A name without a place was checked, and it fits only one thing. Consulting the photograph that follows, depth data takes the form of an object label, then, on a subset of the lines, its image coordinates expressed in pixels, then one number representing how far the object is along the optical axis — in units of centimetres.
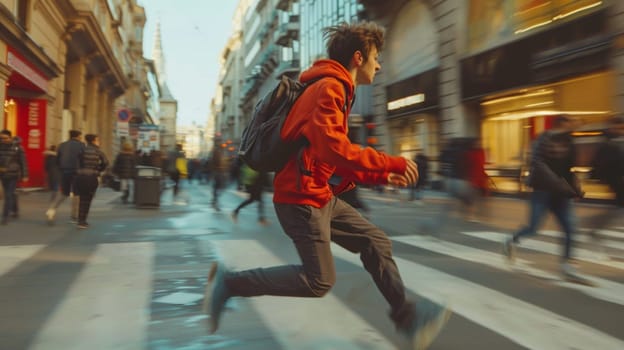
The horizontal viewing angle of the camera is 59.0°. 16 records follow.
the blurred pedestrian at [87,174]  899
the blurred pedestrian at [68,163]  974
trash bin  1339
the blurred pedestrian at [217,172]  1381
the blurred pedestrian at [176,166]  1625
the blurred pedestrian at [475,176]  850
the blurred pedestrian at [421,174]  1732
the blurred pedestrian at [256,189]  1031
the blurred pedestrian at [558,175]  534
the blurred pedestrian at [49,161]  1688
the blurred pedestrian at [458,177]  844
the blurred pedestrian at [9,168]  943
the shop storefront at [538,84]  1362
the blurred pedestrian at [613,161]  614
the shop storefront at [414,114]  2177
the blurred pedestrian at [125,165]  1425
